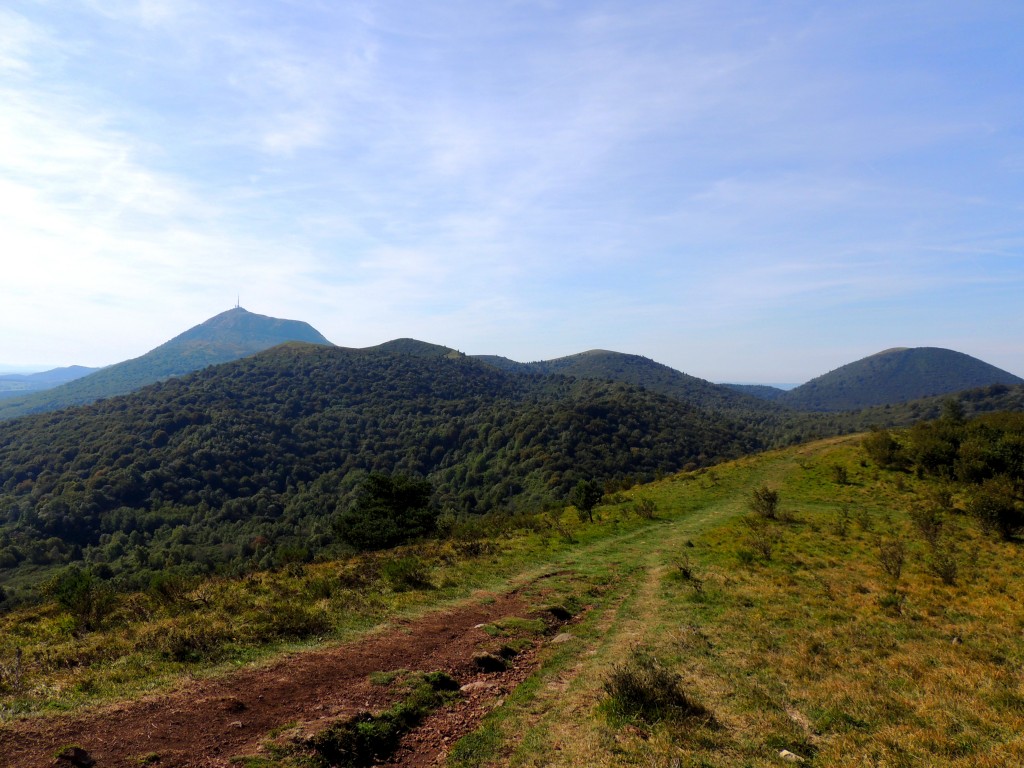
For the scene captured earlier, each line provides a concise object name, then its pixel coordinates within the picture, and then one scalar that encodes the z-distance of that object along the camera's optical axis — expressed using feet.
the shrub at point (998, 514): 89.81
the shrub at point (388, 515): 107.45
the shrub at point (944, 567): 61.11
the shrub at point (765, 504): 110.42
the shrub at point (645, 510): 125.59
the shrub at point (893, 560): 64.23
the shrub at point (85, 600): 48.96
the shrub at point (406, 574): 59.88
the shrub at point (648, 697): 28.12
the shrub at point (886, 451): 161.78
